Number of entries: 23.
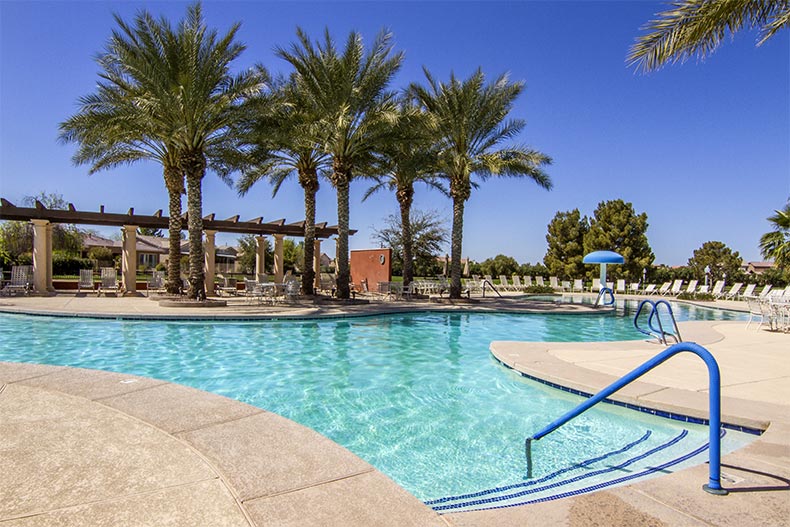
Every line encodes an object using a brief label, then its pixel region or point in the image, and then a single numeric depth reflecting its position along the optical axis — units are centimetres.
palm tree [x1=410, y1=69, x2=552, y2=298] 2012
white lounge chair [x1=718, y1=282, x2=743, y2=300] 2670
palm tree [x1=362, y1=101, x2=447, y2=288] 1822
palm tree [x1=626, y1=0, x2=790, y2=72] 743
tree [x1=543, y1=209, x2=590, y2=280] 3831
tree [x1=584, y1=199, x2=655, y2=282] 3581
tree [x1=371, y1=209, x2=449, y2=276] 4125
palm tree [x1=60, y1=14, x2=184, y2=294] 1557
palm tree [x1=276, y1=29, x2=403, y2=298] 1784
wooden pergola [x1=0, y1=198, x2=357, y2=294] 2005
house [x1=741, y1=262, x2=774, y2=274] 8750
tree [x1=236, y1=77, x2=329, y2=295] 1733
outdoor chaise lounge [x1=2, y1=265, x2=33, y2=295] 1969
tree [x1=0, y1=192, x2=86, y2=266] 3706
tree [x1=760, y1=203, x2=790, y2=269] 2541
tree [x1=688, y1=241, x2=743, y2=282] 4722
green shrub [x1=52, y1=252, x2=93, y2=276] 3352
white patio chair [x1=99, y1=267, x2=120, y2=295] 2032
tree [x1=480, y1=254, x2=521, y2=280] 4988
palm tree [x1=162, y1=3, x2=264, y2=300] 1583
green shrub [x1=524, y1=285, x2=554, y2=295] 3168
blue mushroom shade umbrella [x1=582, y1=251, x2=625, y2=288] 2523
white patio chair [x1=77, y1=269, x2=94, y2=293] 2112
